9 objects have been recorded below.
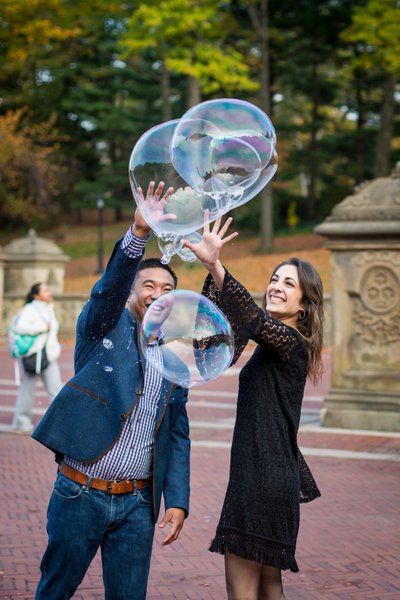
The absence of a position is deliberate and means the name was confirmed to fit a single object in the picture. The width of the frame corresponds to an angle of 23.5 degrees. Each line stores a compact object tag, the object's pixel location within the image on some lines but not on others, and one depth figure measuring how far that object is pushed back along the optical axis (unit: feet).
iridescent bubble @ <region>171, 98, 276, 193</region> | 13.12
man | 11.46
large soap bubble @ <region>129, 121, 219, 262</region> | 11.68
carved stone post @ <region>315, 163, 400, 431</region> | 36.68
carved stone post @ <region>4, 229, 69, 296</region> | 89.20
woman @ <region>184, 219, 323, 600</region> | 12.14
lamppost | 111.73
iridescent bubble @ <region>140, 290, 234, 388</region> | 11.84
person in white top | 37.06
